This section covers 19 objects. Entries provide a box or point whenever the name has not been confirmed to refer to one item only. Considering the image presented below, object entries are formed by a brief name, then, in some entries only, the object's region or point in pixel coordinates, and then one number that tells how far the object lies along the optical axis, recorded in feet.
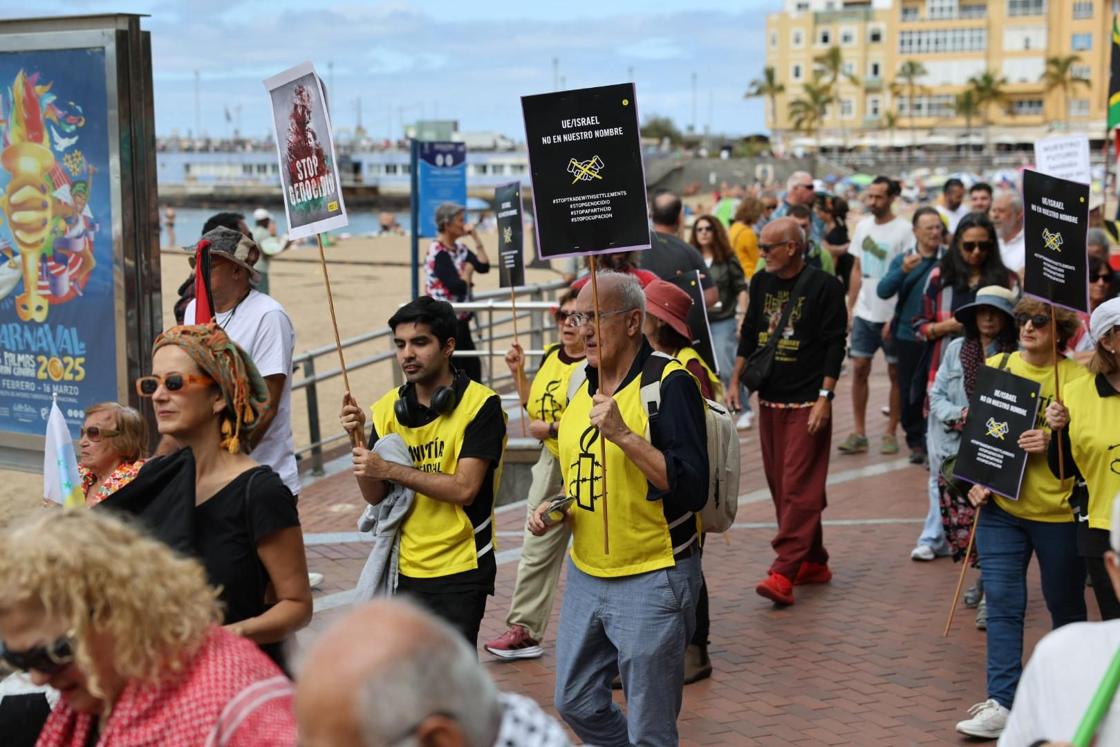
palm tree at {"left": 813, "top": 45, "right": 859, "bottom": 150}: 468.13
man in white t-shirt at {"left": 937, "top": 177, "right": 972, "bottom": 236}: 49.30
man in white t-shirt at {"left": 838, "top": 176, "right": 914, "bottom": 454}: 38.81
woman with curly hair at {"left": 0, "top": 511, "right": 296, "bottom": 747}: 8.52
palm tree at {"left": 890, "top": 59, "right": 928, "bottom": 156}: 456.45
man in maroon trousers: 25.89
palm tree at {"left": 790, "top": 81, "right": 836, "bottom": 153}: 470.39
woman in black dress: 11.84
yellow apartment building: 435.12
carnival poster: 20.70
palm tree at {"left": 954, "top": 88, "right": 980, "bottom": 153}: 440.04
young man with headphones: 16.56
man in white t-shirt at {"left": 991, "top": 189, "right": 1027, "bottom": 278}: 36.42
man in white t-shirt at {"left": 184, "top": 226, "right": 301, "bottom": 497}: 18.79
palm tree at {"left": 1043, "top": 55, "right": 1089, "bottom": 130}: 420.77
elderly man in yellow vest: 15.37
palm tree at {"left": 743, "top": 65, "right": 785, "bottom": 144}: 486.79
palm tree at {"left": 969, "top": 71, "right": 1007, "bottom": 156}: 436.35
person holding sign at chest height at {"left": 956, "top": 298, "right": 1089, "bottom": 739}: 19.42
